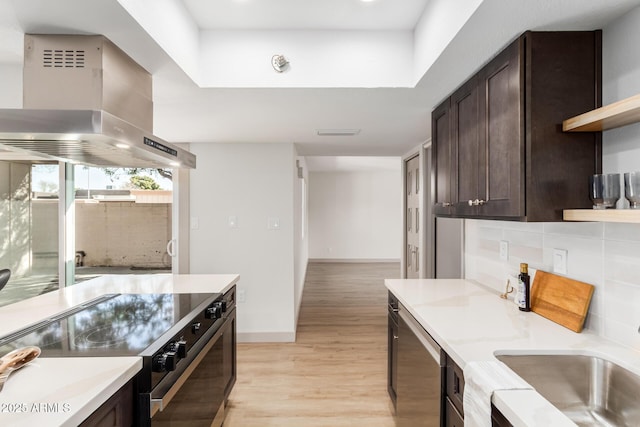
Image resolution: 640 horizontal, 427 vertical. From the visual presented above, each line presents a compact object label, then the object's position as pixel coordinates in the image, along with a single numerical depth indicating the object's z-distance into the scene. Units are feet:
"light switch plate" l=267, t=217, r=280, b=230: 11.55
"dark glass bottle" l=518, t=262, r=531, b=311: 5.23
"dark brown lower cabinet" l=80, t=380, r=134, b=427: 2.93
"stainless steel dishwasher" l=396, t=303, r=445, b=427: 4.47
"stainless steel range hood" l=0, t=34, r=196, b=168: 3.72
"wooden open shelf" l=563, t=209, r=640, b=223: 2.99
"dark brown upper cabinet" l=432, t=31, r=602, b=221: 4.11
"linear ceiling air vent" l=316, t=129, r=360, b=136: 9.65
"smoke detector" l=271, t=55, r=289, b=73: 6.00
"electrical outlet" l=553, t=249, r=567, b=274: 4.81
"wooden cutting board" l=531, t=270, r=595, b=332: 4.34
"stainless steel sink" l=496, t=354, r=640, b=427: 3.53
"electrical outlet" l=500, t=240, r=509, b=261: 6.30
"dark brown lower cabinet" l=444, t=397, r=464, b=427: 3.85
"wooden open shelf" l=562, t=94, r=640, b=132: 3.14
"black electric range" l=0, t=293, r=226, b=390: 3.76
